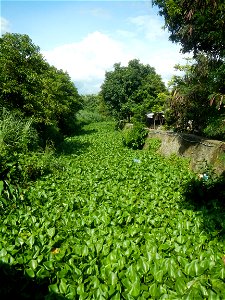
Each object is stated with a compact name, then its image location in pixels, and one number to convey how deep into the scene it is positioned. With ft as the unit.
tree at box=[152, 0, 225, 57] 14.99
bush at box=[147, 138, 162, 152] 44.86
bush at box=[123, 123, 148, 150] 50.70
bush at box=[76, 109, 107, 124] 138.21
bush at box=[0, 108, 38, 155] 25.07
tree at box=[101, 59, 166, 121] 89.66
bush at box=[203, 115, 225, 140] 14.80
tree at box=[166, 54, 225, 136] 32.32
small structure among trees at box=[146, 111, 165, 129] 93.74
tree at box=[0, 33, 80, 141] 34.40
